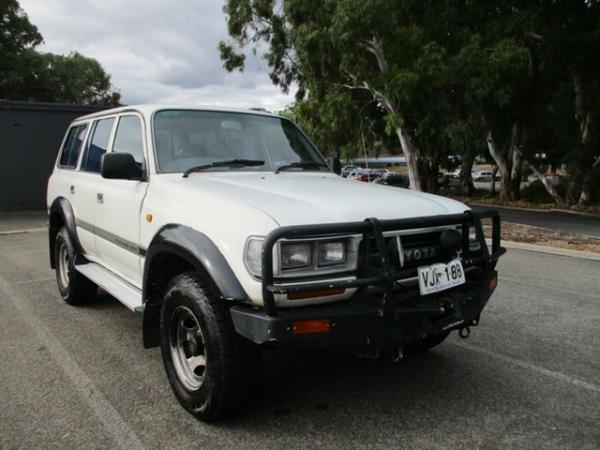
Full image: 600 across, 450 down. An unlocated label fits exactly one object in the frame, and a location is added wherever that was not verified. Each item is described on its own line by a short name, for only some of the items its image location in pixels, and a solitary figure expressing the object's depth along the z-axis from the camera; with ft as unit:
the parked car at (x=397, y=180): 119.09
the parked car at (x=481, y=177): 188.96
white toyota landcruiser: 8.48
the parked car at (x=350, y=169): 123.30
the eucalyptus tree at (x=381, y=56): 44.29
